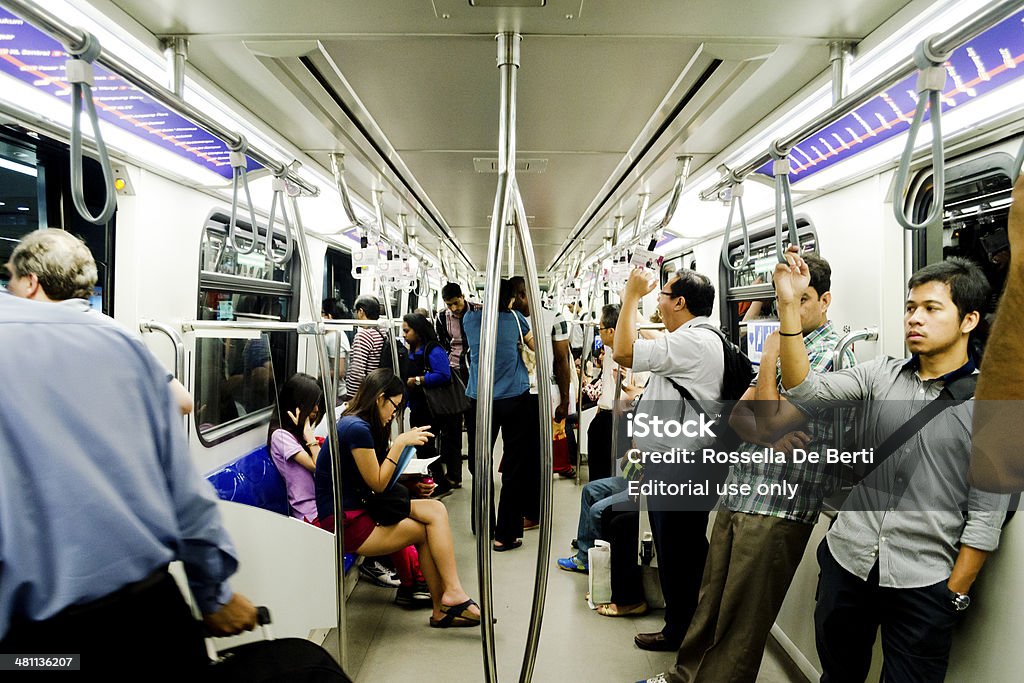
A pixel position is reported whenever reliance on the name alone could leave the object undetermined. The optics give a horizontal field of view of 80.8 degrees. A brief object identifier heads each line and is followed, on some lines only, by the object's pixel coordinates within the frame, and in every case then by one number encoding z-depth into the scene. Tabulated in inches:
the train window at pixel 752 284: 149.3
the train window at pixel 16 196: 72.6
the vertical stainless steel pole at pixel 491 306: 52.2
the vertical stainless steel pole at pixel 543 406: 55.4
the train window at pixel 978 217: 77.3
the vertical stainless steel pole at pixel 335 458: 82.4
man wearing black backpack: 95.3
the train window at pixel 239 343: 120.5
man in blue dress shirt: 38.2
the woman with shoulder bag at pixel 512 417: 116.4
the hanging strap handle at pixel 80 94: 47.7
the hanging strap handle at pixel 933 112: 48.1
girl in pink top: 125.1
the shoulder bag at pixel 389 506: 109.9
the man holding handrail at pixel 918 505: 62.4
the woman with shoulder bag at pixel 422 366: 128.5
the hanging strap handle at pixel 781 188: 70.8
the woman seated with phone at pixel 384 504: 106.7
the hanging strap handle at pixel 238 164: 69.8
